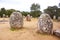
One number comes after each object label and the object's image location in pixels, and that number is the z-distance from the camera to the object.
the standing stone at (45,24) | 3.53
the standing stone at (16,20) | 3.90
